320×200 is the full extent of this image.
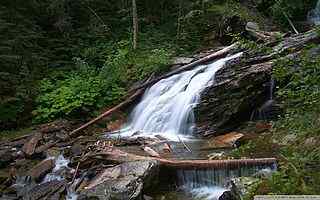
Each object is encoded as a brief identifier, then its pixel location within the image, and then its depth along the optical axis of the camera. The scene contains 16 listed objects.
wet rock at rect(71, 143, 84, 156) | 6.11
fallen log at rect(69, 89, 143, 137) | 7.44
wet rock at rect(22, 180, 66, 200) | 4.99
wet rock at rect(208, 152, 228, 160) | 5.12
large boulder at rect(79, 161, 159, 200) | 4.46
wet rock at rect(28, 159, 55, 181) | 5.60
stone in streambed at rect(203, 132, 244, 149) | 6.08
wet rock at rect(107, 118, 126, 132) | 7.85
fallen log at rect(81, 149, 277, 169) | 4.65
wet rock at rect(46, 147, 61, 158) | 6.30
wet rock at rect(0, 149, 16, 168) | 6.34
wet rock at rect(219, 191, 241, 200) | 3.74
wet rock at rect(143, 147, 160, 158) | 5.53
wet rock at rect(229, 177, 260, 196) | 3.62
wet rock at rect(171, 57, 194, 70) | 9.00
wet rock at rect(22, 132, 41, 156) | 6.56
